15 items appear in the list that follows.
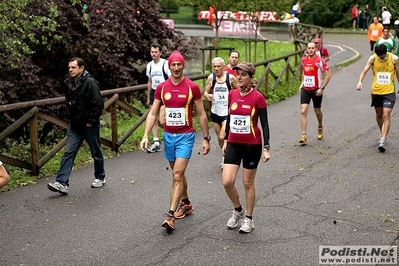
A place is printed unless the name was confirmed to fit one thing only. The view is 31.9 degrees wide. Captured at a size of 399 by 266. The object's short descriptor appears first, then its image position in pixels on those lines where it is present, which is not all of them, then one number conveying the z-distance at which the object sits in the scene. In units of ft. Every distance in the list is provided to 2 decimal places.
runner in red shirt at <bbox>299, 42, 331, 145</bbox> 42.65
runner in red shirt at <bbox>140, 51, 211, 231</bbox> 26.02
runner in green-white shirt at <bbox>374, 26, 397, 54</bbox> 58.95
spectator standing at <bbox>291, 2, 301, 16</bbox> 130.41
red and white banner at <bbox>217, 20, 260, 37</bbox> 116.78
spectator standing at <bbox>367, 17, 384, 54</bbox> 90.79
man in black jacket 31.22
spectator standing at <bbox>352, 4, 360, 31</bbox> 153.97
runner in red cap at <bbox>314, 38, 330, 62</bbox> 62.88
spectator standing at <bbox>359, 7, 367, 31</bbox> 154.05
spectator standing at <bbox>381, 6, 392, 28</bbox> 104.73
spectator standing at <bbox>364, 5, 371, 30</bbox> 152.05
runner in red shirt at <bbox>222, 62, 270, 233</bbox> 25.03
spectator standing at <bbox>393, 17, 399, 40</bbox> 104.53
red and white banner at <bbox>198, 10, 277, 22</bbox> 83.44
